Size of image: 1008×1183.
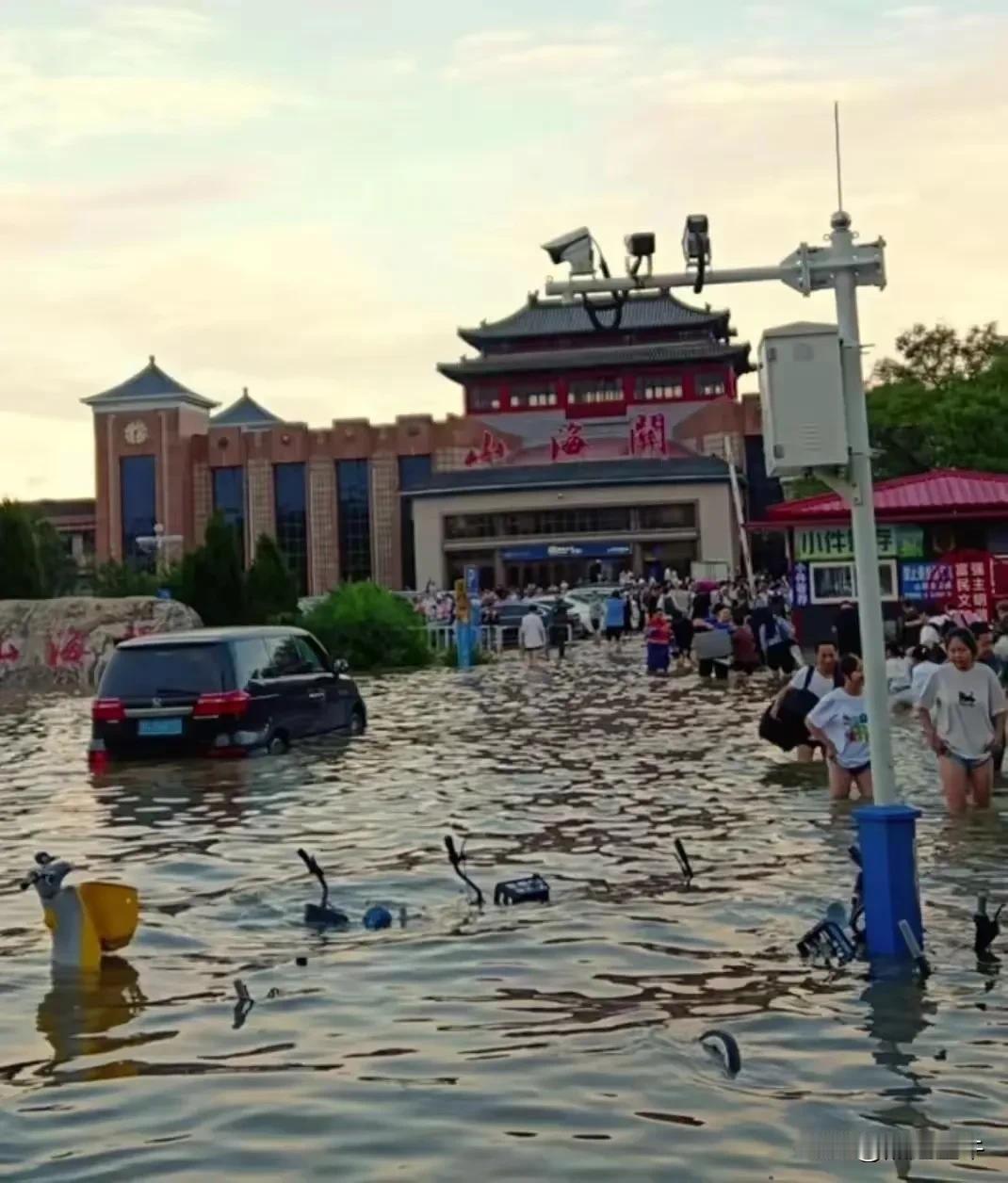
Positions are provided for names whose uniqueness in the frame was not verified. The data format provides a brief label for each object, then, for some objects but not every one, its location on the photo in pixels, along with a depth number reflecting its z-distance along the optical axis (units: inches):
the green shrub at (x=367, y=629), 1427.2
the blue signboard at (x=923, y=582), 1189.7
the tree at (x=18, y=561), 1731.1
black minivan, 668.1
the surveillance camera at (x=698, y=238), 344.2
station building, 3117.6
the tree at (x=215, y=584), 1652.3
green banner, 1203.2
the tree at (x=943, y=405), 1988.2
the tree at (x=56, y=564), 2694.4
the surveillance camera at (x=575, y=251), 358.6
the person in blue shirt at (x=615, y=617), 1761.8
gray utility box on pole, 293.4
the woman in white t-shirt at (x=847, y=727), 506.9
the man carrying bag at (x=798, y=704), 586.6
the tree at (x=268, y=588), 1684.3
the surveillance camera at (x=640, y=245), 361.1
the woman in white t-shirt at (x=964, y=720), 460.4
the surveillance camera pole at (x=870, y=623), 297.1
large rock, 1440.7
